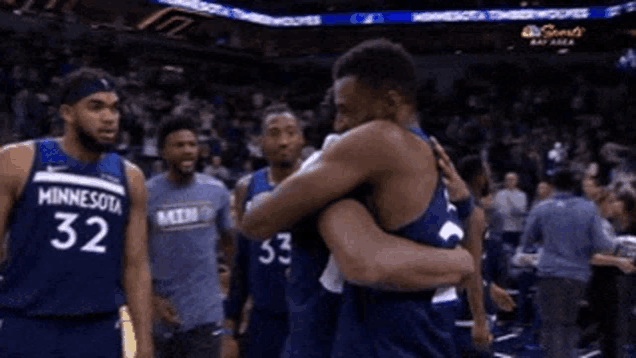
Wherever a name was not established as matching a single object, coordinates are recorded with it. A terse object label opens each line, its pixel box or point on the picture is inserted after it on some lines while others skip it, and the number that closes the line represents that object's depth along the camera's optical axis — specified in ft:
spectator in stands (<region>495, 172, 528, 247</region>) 41.45
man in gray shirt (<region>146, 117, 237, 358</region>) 15.47
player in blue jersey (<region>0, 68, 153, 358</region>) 10.82
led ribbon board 95.40
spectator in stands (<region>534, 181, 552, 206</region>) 33.71
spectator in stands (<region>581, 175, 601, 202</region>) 26.14
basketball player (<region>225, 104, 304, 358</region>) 14.28
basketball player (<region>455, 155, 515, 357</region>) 17.43
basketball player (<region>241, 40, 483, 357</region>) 7.86
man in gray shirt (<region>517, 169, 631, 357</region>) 23.00
